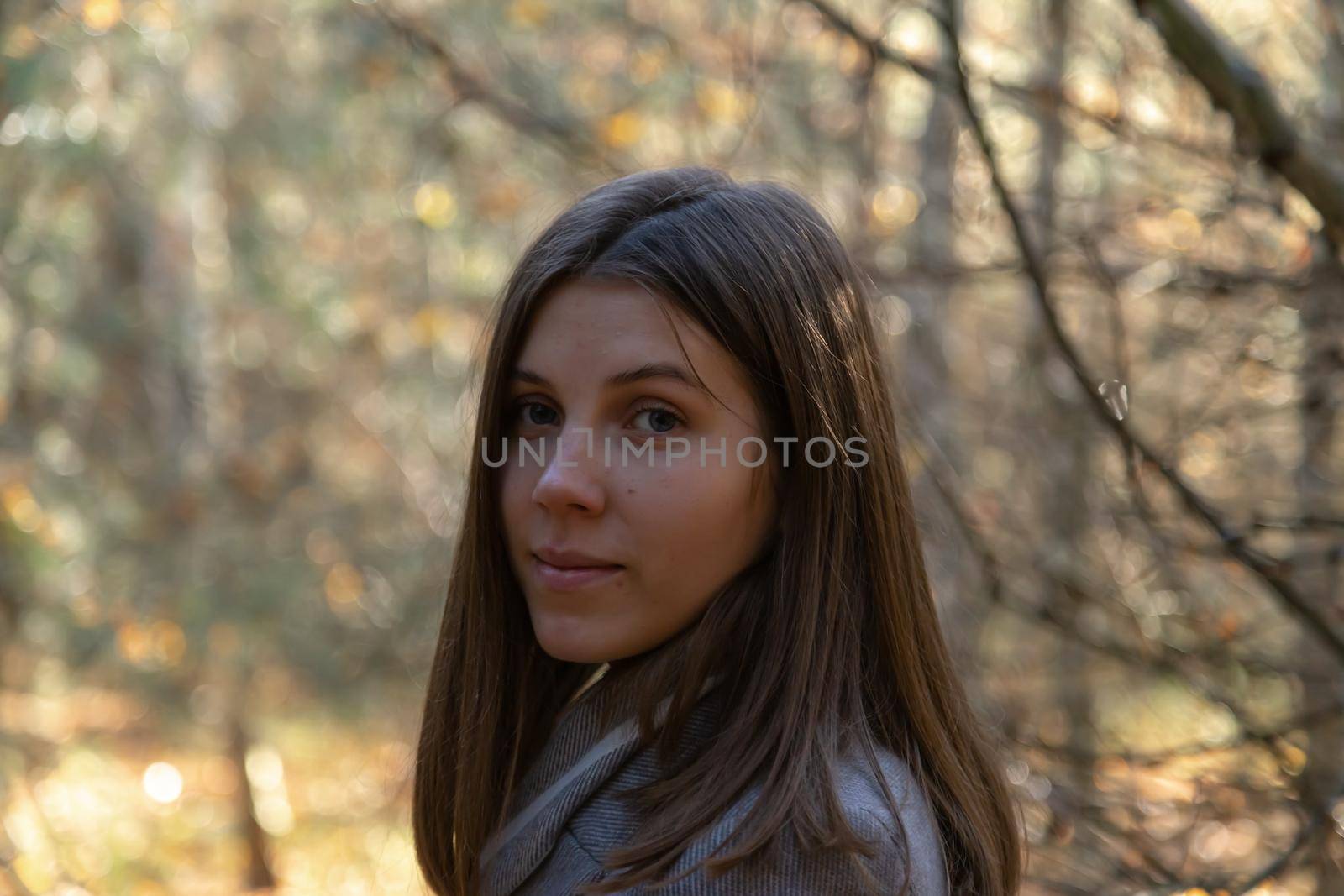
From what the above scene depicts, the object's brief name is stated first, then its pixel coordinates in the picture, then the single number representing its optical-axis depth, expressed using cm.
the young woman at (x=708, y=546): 152
